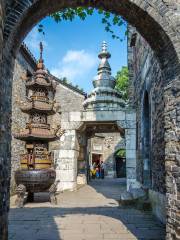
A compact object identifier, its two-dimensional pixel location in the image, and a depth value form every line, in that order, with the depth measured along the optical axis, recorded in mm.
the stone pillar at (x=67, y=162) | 10344
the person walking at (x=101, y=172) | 21781
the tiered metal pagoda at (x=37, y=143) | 7488
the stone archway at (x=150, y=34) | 3529
